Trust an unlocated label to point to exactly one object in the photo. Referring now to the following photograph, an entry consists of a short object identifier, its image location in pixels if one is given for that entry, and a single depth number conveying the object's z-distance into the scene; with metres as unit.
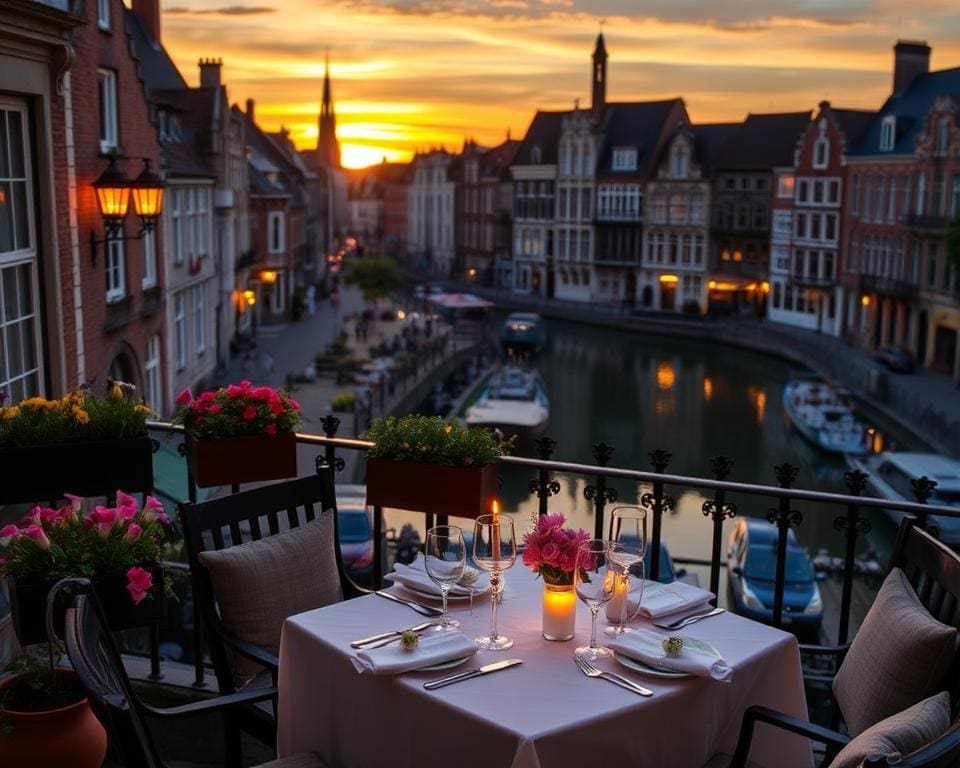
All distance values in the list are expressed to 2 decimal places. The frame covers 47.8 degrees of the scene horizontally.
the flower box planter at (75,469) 4.89
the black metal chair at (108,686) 2.68
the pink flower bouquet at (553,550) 3.53
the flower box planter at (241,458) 5.16
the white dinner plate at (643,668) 3.34
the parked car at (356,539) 17.81
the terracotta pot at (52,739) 3.74
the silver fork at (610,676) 3.26
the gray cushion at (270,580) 4.12
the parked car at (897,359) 39.62
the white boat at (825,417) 31.47
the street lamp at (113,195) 12.31
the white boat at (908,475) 22.39
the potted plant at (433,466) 4.72
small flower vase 3.62
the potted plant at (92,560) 3.78
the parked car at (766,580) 17.00
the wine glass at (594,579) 3.48
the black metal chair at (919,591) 3.39
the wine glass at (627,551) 3.57
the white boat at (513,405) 32.91
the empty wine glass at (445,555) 3.65
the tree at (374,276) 63.62
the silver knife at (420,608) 3.88
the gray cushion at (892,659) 3.39
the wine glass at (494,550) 3.60
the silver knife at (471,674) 3.28
